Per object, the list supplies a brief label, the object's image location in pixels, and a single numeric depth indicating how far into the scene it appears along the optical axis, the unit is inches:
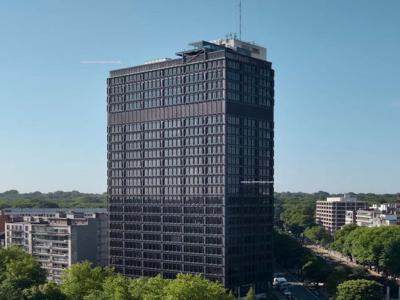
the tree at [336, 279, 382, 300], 5575.8
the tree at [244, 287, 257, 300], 5507.9
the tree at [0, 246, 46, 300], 5634.8
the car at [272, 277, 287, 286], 7582.7
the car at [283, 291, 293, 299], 6960.6
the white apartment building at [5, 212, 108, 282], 7805.1
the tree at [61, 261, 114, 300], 5300.2
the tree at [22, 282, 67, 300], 4973.2
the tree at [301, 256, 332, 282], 7401.6
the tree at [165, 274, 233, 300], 4488.2
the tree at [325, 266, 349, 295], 6589.6
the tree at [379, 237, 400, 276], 7844.5
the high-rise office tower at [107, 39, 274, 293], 6471.5
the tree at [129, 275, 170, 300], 4736.7
